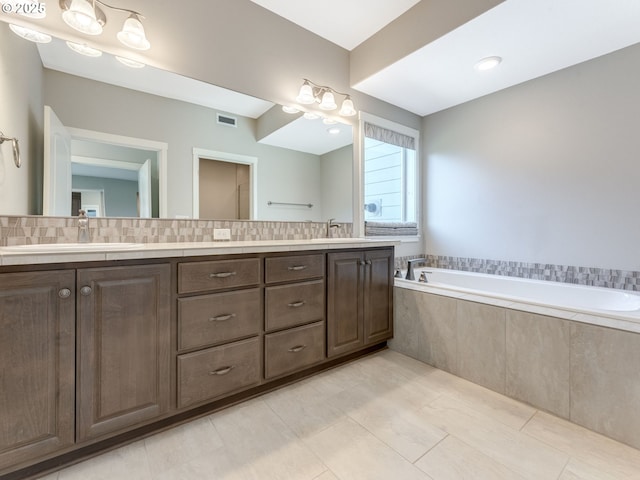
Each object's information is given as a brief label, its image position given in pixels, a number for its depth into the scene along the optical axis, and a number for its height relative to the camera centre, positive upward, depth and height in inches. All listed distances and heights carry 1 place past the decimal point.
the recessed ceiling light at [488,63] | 87.0 +55.0
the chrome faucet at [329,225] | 101.0 +5.4
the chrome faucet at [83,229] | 57.6 +2.2
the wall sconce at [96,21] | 55.1 +44.2
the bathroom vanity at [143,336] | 41.8 -17.5
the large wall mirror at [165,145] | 59.2 +24.5
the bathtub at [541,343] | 54.6 -24.4
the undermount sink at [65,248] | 42.4 -1.2
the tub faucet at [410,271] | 105.0 -11.4
